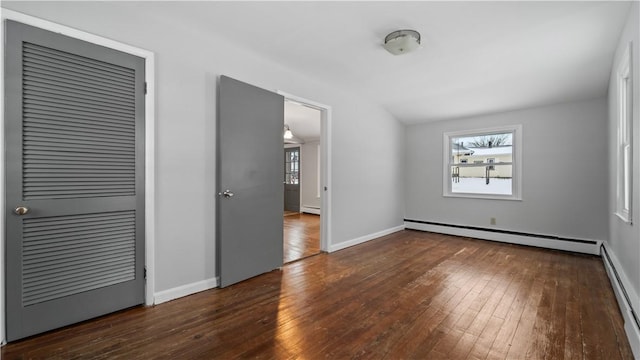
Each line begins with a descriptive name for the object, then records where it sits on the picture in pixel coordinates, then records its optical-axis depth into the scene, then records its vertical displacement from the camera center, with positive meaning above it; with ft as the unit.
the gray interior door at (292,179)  28.43 +0.10
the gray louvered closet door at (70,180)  5.97 -0.01
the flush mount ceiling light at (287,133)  22.52 +3.75
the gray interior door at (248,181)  9.05 -0.04
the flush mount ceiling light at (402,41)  8.61 +4.36
